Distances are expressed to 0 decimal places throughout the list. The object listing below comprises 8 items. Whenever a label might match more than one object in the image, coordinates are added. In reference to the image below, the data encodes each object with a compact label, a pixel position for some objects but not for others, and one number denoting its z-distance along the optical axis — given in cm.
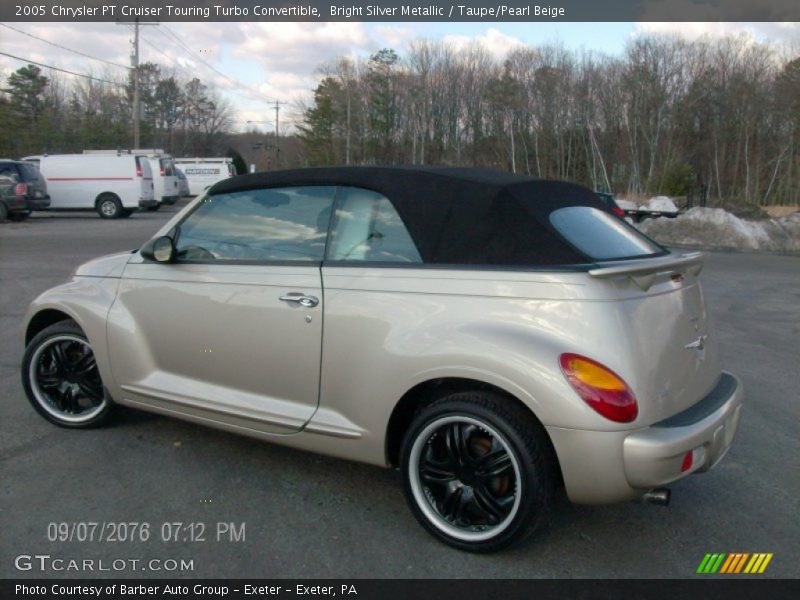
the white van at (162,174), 2866
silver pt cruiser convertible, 285
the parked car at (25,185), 2147
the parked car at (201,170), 4397
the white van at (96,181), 2541
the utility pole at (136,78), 4158
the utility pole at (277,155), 6210
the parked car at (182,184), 3633
